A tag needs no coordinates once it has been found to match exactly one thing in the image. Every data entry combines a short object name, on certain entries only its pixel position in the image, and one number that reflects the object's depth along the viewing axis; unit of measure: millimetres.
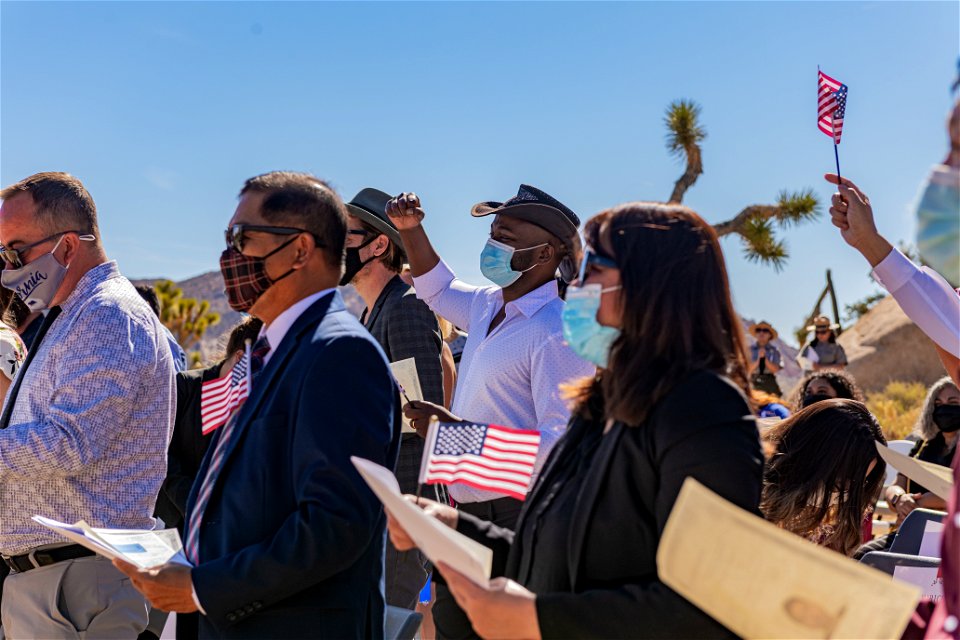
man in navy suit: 2857
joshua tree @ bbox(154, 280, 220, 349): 44750
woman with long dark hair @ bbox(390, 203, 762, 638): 2363
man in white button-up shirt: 4223
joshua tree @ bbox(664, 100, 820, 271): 23203
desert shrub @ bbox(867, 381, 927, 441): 21480
